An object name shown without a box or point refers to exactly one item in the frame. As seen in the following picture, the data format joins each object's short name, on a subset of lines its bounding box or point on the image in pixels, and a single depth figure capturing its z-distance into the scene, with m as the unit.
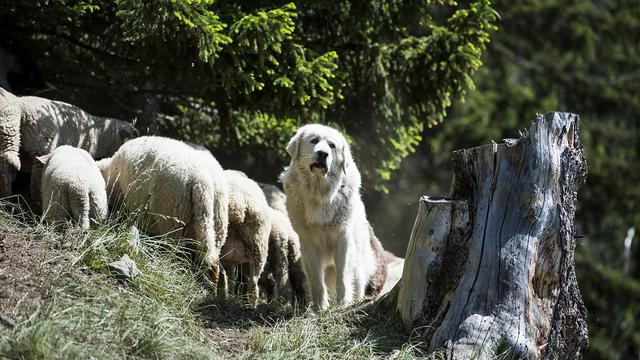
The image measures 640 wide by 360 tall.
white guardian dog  17.20
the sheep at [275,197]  22.36
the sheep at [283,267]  19.98
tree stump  13.10
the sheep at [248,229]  18.44
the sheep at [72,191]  15.35
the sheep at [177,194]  16.48
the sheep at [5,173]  17.44
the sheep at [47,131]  17.58
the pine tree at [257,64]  18.75
